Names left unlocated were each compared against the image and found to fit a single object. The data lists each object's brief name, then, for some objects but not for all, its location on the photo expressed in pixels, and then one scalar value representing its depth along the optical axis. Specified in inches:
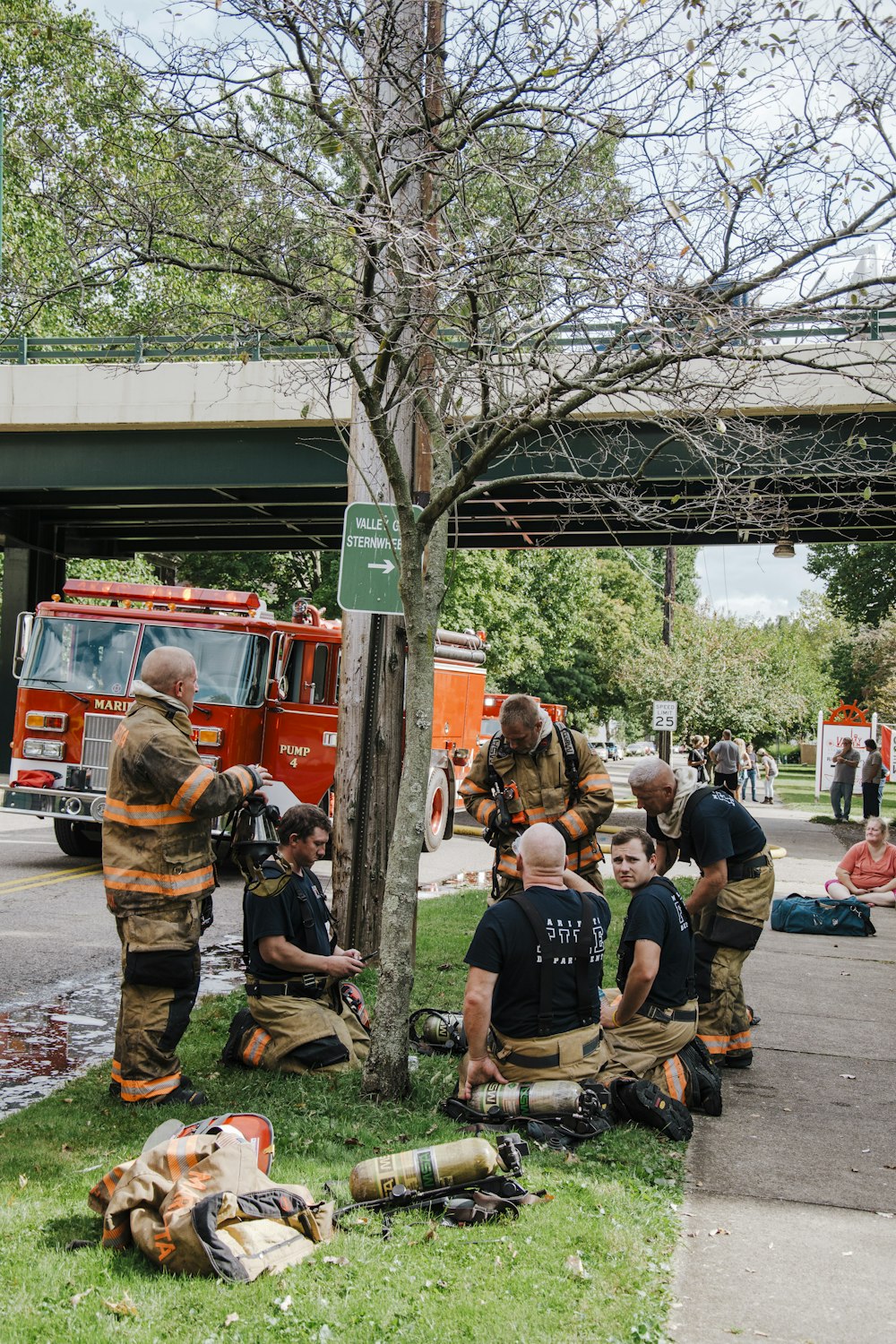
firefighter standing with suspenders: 243.1
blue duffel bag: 423.5
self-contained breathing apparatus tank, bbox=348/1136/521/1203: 158.2
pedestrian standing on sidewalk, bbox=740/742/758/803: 1270.9
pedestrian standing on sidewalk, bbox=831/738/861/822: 957.8
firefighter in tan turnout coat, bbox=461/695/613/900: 267.3
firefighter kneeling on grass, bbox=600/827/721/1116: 208.4
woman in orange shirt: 457.1
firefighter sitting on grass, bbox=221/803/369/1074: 220.2
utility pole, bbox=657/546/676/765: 1117.1
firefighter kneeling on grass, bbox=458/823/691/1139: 186.9
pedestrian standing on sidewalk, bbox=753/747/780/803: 1254.3
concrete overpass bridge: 711.7
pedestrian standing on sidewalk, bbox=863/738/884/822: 870.4
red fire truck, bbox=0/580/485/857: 490.9
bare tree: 207.0
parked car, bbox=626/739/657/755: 3066.9
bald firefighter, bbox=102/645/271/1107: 199.5
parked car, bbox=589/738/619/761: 3125.5
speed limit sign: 987.9
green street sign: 269.6
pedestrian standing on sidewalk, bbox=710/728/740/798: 1031.0
